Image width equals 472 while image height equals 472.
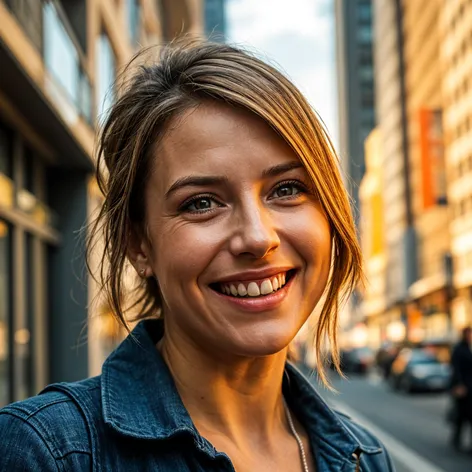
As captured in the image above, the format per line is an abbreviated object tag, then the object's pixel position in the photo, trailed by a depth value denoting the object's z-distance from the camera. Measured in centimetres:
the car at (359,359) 4800
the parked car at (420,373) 2869
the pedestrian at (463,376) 1314
